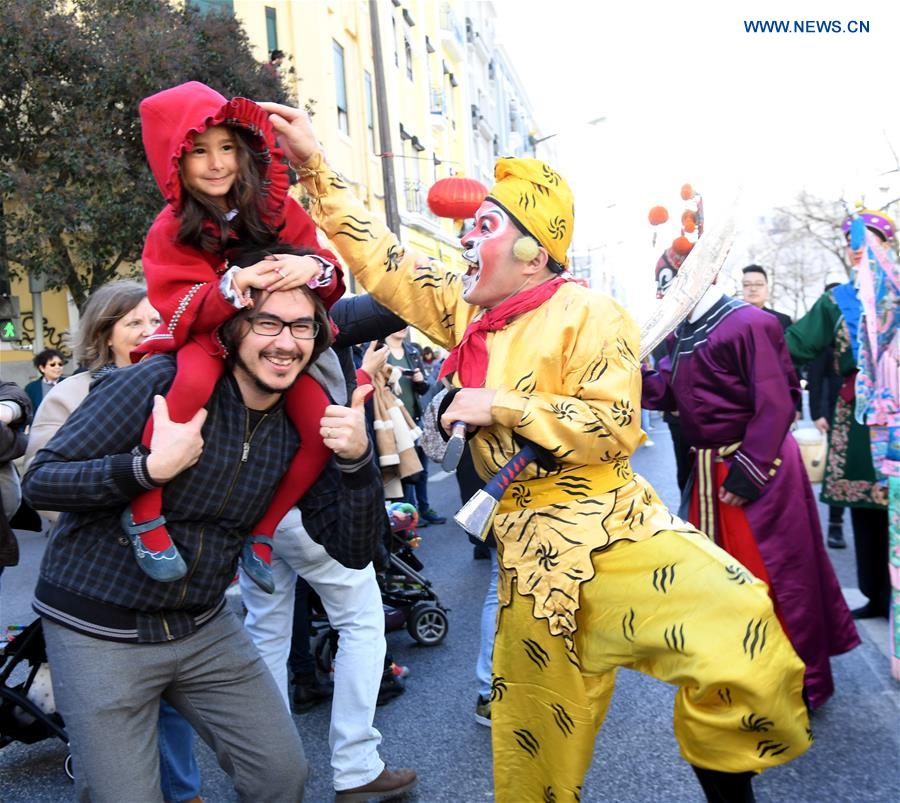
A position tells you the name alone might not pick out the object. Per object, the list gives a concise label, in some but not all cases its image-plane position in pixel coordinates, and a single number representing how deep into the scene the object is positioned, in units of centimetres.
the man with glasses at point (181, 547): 204
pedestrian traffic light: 407
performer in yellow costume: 217
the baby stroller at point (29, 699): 333
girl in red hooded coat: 211
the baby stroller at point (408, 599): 473
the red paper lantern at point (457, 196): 625
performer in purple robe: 345
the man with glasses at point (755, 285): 647
